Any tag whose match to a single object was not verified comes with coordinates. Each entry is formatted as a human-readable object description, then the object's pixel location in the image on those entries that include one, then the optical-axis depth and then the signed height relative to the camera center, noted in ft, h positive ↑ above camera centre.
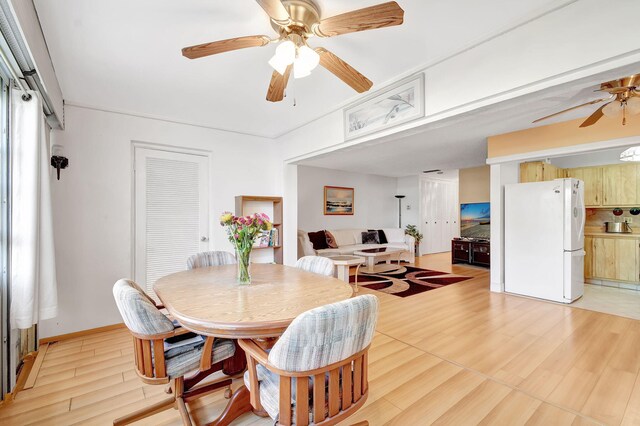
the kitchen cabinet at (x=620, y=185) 15.07 +1.52
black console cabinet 21.01 -3.09
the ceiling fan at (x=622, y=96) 7.55 +3.43
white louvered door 10.96 +0.13
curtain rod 5.59 +3.09
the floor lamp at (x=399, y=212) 28.91 +0.13
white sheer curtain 6.30 +0.20
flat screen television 22.65 -0.61
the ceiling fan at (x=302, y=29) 4.31 +3.13
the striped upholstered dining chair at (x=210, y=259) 8.99 -1.54
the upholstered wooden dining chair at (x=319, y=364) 3.45 -1.98
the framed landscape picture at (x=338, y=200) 23.31 +1.14
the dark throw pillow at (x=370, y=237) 23.97 -2.12
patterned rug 14.90 -4.11
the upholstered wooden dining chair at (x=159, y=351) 4.55 -2.50
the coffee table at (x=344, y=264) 14.06 -2.66
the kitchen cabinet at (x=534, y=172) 14.90 +2.25
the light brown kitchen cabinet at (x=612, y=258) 14.75 -2.56
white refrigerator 12.26 -1.24
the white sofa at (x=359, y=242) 20.43 -2.49
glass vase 6.31 -1.22
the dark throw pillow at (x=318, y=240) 20.44 -1.98
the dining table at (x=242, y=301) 4.10 -1.60
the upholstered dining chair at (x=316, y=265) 7.76 -1.53
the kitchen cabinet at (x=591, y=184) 16.16 +1.71
